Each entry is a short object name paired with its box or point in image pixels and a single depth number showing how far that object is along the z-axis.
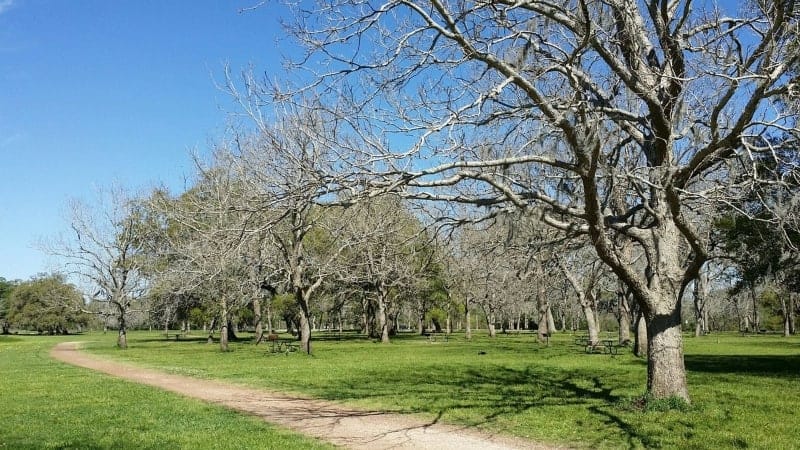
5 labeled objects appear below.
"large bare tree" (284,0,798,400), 7.90
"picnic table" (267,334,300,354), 28.49
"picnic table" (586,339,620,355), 25.27
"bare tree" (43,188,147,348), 36.38
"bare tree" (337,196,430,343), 16.83
